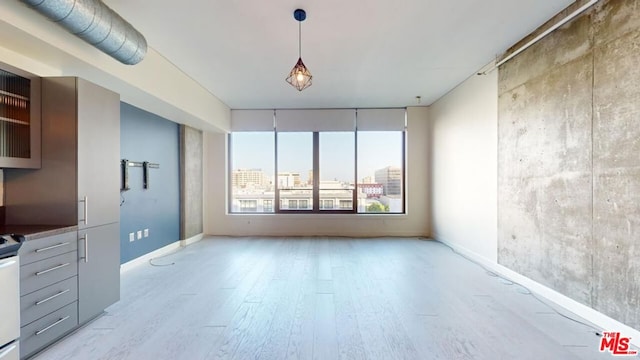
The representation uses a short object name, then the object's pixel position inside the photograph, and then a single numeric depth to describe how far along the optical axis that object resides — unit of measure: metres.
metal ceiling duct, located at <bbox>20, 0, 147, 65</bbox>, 1.97
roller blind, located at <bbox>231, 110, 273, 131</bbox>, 6.55
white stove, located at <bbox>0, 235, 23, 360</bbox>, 1.75
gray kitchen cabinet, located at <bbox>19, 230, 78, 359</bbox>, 2.03
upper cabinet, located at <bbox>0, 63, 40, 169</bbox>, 2.25
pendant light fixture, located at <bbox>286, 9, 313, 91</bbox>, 2.78
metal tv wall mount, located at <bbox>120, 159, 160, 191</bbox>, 4.09
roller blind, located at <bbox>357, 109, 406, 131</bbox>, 6.44
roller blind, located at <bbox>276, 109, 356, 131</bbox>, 6.49
